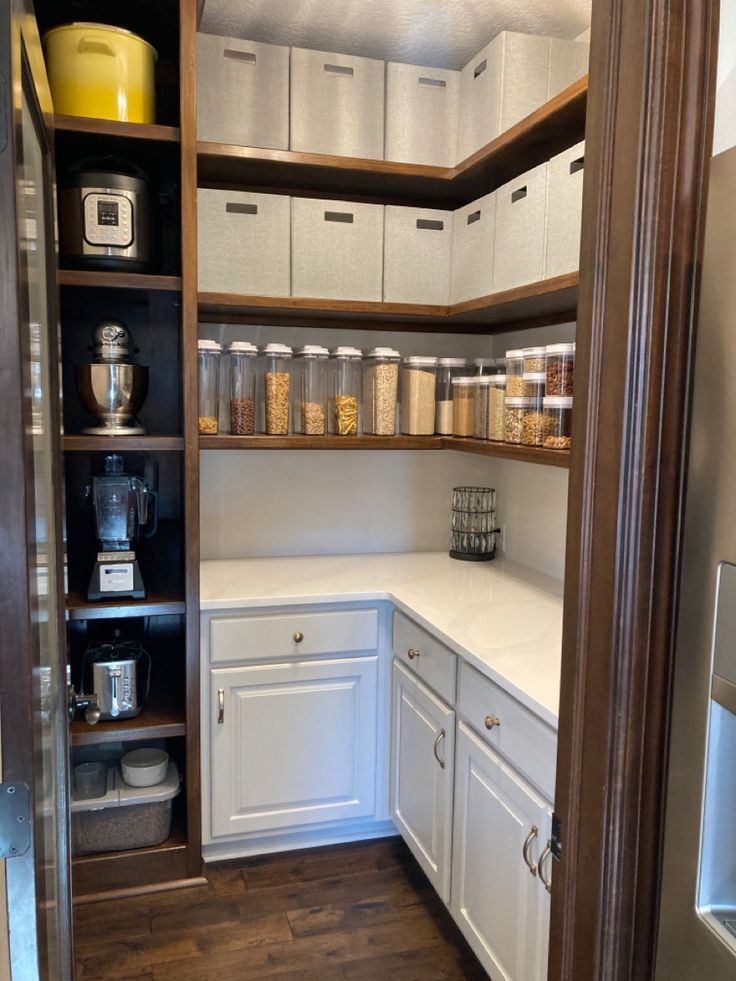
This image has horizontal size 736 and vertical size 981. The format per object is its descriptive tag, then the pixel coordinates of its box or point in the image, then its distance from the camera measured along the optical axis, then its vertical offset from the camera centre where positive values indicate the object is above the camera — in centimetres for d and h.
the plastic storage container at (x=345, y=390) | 248 +5
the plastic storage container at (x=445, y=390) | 257 +6
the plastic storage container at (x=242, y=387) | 238 +5
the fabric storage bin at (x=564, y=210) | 185 +49
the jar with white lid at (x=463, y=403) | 248 +2
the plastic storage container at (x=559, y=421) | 192 -2
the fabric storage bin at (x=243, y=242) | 228 +48
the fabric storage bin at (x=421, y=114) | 238 +90
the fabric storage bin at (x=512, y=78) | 217 +93
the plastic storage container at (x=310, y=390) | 246 +5
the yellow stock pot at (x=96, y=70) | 197 +85
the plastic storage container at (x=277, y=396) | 242 +3
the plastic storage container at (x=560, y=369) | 191 +10
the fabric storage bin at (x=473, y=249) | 228 +49
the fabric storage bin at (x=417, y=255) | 246 +48
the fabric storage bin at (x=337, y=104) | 230 +90
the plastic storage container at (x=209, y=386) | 234 +6
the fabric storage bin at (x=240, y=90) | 222 +90
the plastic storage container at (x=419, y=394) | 254 +5
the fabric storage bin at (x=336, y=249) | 236 +48
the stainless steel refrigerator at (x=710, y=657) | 76 -24
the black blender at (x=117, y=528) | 218 -36
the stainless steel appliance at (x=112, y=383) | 213 +5
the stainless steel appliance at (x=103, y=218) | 206 +49
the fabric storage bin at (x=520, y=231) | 201 +48
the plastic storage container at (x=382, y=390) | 250 +6
